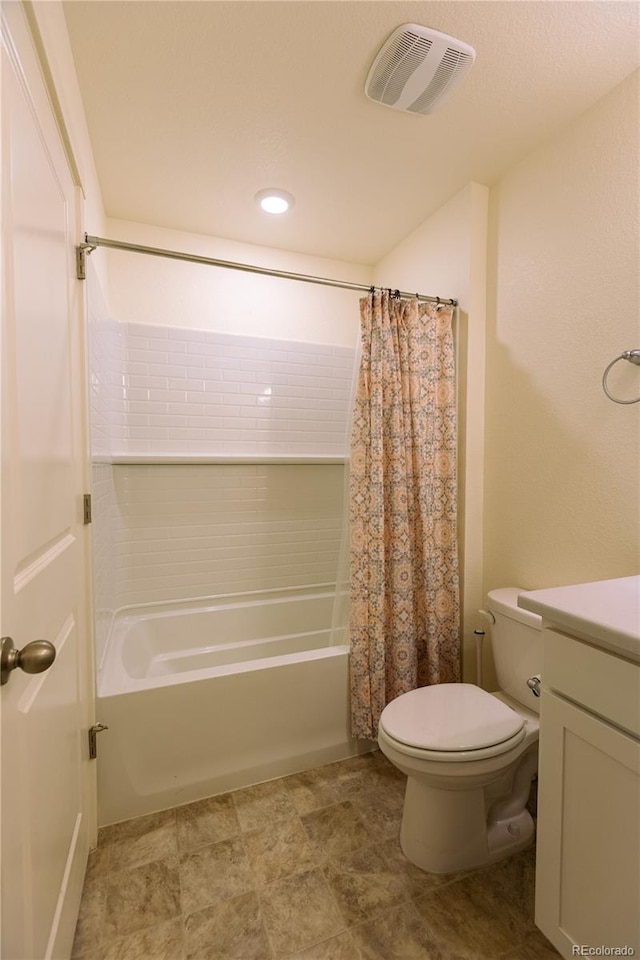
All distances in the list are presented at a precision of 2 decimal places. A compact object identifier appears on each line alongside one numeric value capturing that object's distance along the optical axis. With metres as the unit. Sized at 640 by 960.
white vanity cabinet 0.75
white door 0.64
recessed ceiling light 1.86
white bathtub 1.43
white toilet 1.16
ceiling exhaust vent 1.17
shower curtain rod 1.28
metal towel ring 1.24
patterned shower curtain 1.72
